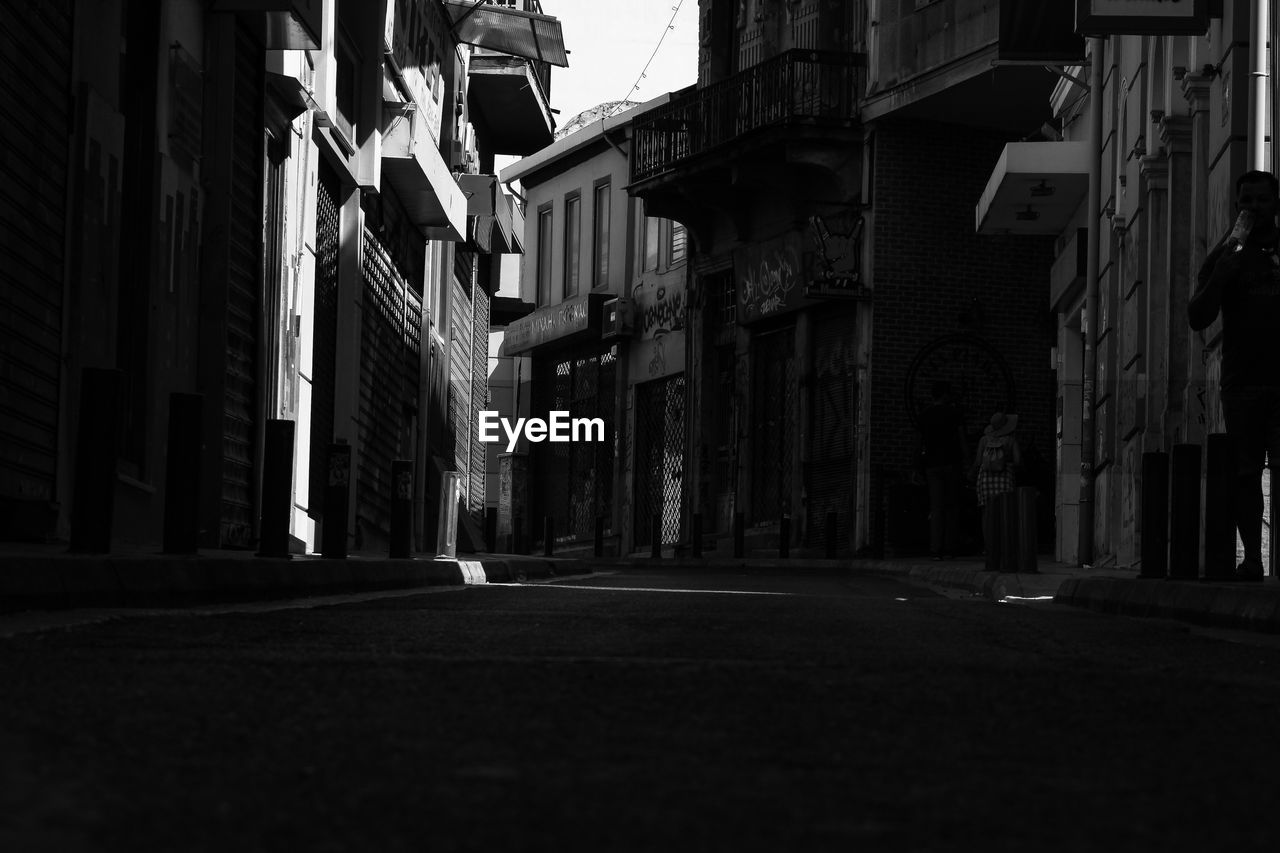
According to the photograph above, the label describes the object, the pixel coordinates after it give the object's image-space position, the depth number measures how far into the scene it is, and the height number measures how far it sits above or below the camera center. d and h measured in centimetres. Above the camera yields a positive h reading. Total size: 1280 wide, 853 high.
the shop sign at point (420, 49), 2277 +568
